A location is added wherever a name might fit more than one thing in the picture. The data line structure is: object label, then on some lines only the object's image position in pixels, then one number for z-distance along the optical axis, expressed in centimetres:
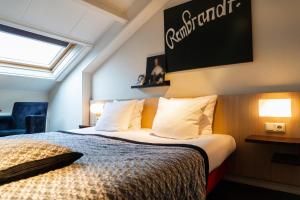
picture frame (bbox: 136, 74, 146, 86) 296
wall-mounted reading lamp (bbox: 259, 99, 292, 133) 189
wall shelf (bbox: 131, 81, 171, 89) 275
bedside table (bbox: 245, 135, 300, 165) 170
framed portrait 281
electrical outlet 195
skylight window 299
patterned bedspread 80
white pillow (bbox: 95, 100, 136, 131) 251
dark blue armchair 320
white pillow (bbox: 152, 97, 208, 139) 201
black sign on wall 223
